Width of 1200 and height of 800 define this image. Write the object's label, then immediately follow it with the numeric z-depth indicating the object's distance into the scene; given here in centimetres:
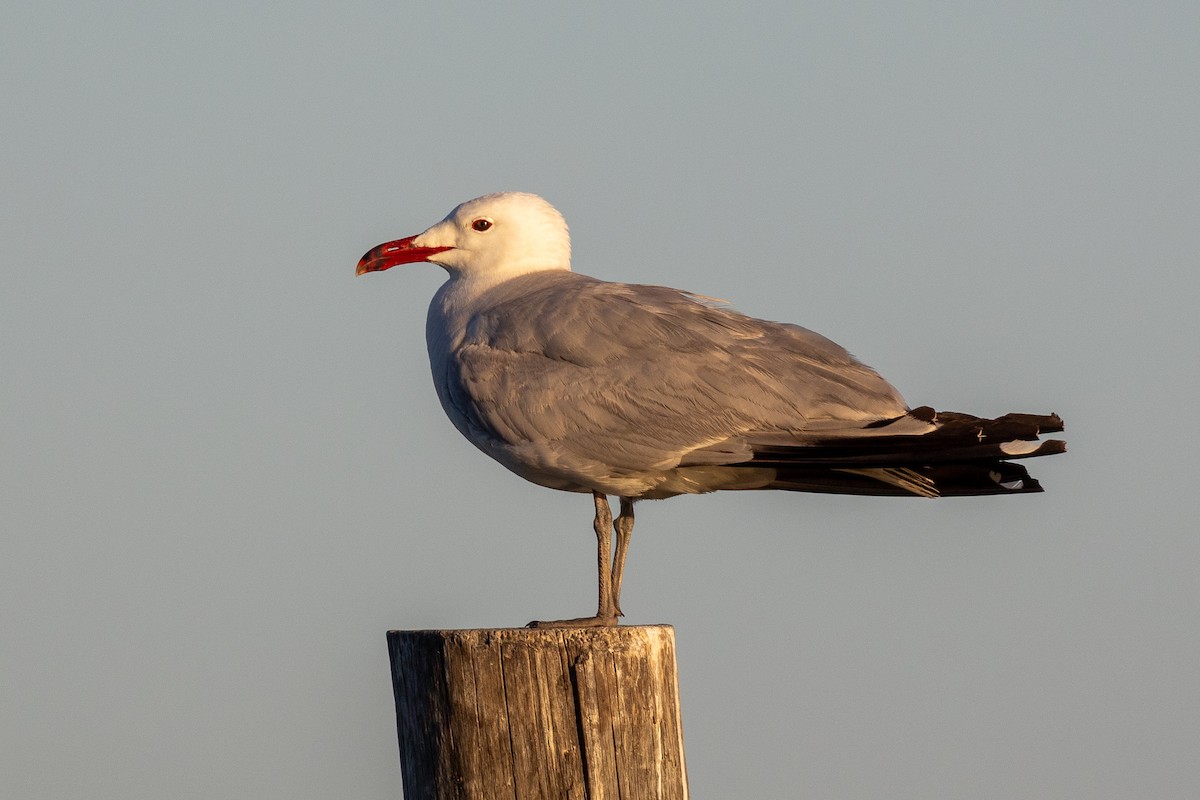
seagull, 1373
